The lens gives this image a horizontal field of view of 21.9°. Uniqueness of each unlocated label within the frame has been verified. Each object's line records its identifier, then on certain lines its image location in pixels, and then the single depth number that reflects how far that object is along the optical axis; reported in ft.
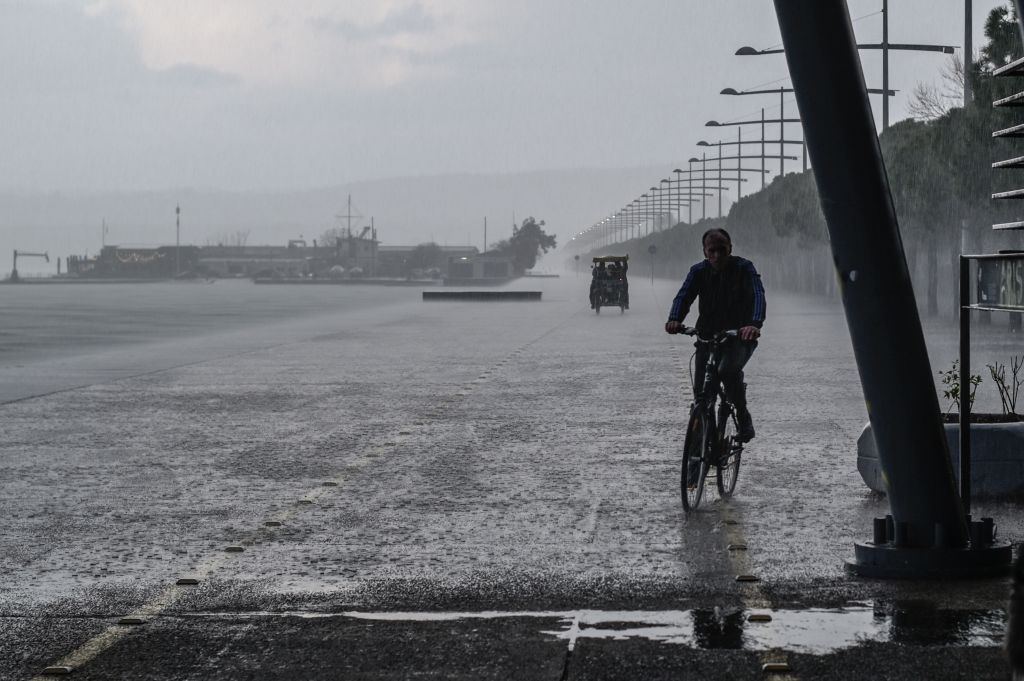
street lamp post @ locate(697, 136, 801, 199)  413.84
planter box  52.95
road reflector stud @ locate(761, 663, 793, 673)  31.27
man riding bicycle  53.62
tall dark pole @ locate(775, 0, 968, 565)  39.74
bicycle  51.45
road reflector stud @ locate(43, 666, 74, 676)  31.28
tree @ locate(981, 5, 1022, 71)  193.21
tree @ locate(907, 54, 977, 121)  231.82
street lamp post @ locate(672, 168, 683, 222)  618.84
